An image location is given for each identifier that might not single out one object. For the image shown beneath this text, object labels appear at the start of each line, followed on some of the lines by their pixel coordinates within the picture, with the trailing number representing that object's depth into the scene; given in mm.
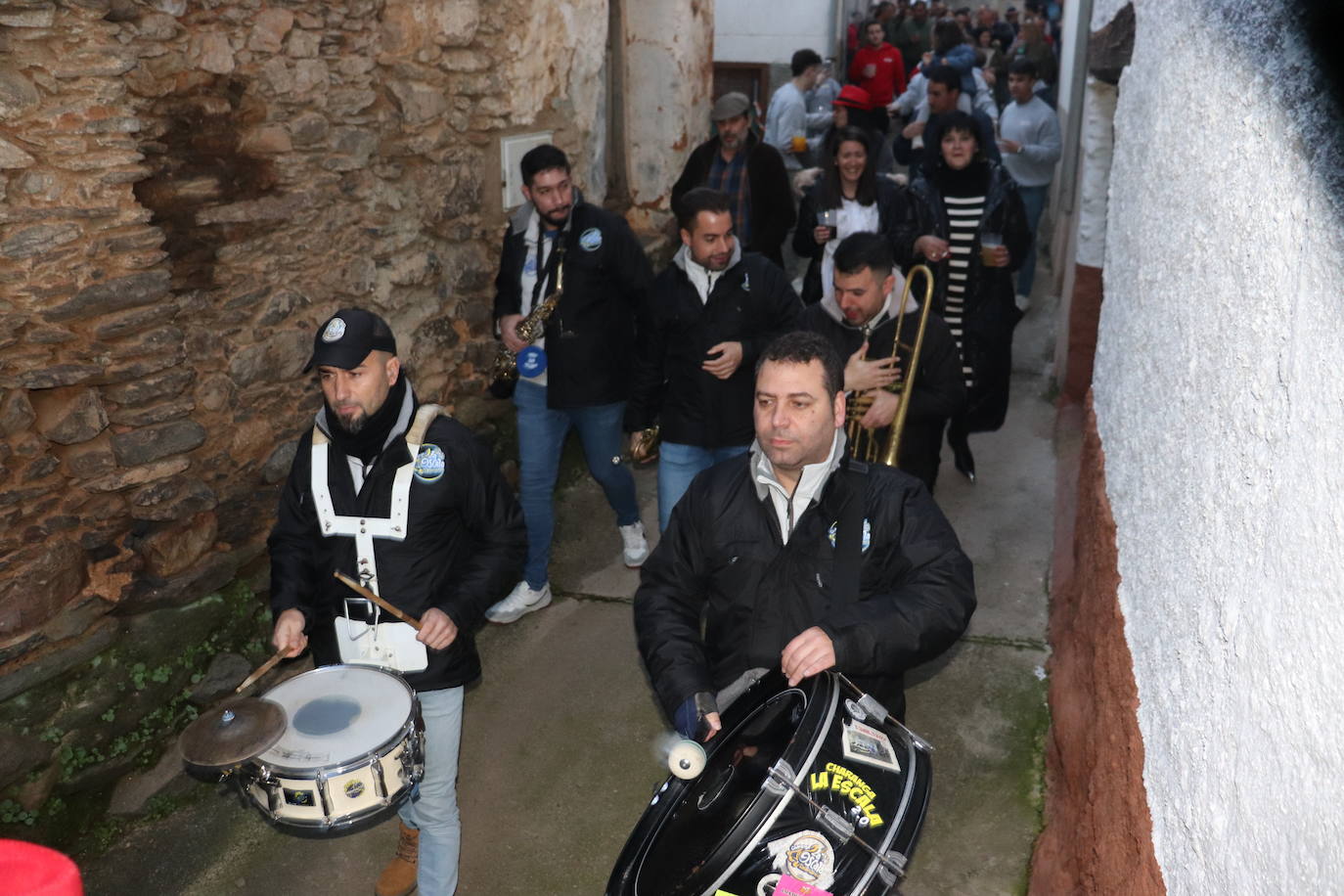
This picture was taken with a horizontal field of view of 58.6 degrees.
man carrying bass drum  2904
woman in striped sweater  6172
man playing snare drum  3377
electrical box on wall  6024
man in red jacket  11859
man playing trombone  4383
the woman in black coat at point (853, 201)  6074
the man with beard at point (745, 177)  7203
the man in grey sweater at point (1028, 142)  8828
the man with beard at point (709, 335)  4828
